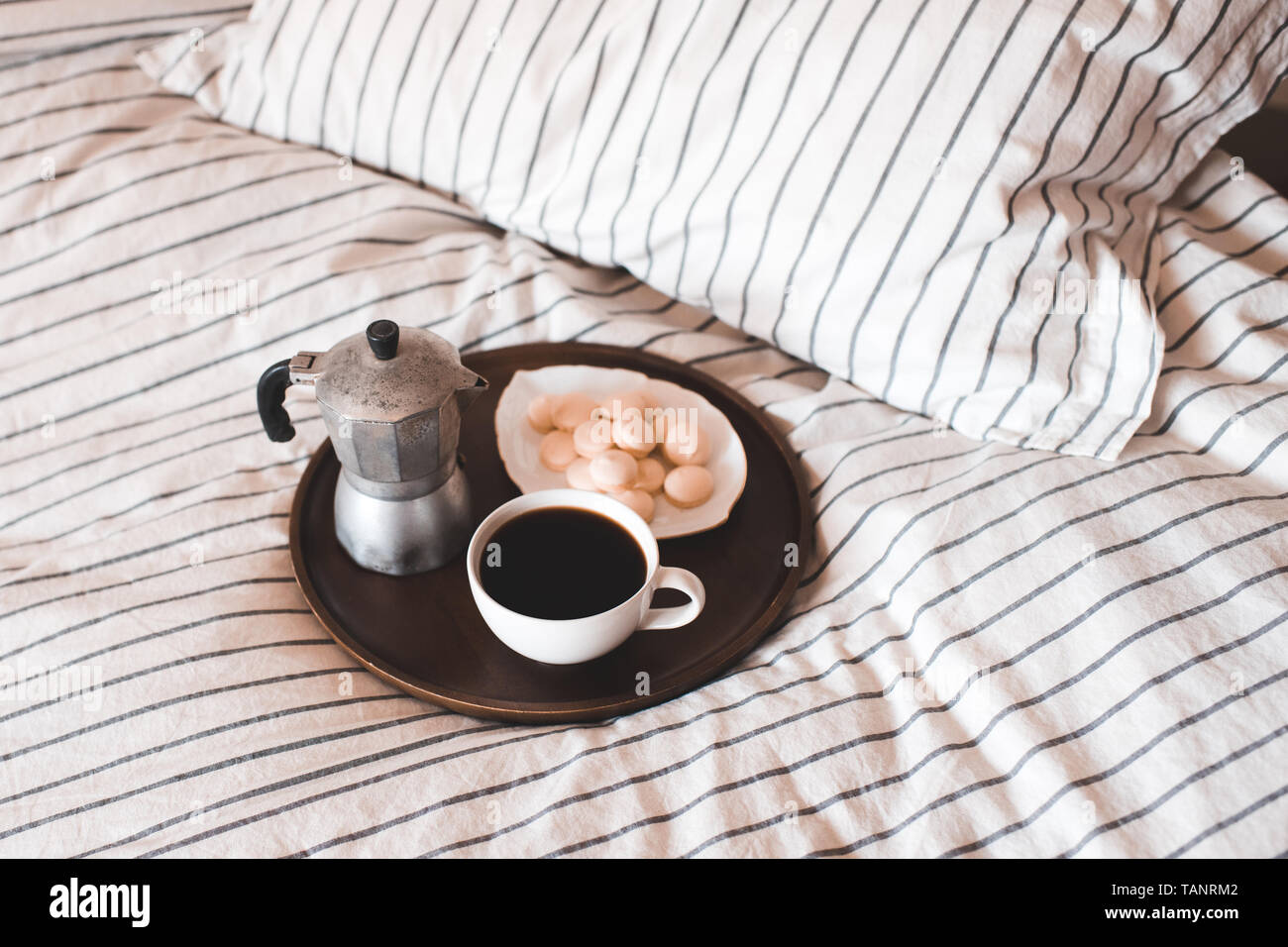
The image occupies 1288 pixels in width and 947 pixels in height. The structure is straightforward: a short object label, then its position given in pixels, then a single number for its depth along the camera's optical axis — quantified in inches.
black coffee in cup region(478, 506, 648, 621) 21.5
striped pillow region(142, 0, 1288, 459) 25.0
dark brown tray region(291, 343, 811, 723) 22.0
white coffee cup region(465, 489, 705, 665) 20.9
